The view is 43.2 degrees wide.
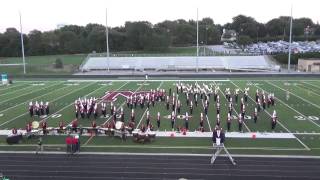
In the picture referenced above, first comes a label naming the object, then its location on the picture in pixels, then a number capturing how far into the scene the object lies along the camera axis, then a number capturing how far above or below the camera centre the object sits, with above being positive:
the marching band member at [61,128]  15.21 -2.92
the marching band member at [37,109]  19.08 -2.78
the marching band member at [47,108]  19.48 -2.79
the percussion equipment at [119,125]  14.65 -2.73
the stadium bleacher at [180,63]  44.94 -1.57
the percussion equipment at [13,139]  14.02 -3.10
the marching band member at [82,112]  18.27 -2.80
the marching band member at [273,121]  15.55 -2.76
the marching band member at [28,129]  14.72 -2.88
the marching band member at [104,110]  18.70 -2.80
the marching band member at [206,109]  18.72 -2.75
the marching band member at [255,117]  16.70 -2.78
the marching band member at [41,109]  19.29 -2.81
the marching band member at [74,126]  15.18 -2.87
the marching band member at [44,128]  15.09 -2.92
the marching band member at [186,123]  15.59 -2.85
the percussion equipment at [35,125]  15.10 -2.79
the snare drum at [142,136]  13.86 -2.95
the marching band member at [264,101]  20.20 -2.60
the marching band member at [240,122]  15.34 -2.77
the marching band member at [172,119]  16.12 -2.76
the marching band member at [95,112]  18.21 -2.81
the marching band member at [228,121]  15.44 -2.74
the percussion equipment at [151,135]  14.14 -2.98
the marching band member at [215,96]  22.32 -2.54
